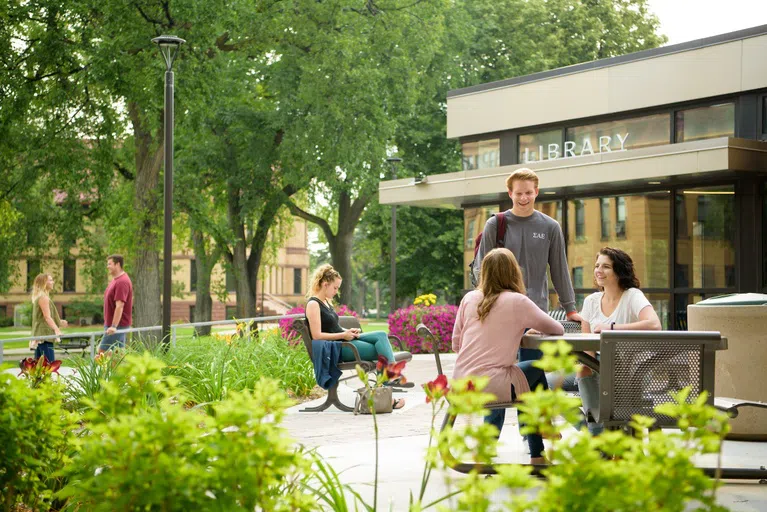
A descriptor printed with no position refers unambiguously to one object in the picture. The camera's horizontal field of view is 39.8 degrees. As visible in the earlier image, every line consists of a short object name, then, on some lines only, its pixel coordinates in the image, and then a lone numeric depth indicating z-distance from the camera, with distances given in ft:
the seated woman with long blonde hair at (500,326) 21.35
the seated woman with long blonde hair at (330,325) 36.52
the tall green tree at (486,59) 129.18
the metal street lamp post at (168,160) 56.70
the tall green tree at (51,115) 74.59
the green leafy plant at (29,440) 14.40
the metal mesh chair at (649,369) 19.70
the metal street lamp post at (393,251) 104.47
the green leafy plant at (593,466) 9.36
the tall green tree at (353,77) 91.45
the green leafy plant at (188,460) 10.46
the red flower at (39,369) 21.23
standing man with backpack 24.75
